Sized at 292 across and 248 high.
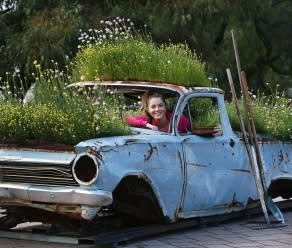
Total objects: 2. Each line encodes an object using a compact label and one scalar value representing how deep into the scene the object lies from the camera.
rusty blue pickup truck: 10.59
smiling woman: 12.57
